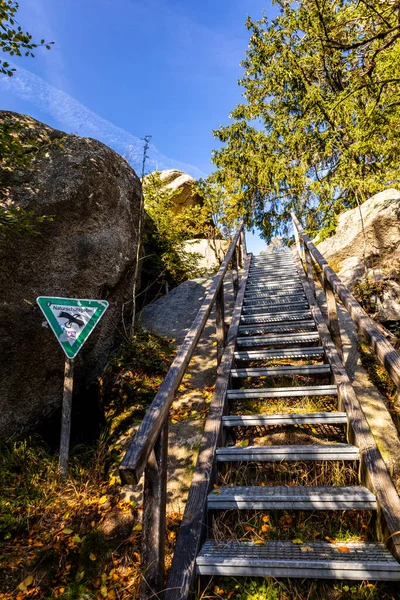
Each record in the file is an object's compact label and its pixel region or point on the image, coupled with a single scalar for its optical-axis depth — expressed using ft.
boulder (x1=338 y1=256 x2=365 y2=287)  23.00
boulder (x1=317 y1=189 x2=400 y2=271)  24.71
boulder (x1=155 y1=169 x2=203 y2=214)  49.79
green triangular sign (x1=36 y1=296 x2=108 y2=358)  11.50
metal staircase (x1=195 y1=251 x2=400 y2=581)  6.22
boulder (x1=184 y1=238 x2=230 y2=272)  35.68
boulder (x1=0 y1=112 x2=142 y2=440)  13.93
